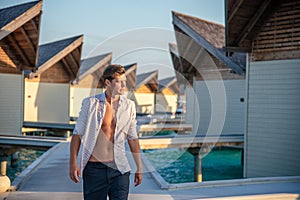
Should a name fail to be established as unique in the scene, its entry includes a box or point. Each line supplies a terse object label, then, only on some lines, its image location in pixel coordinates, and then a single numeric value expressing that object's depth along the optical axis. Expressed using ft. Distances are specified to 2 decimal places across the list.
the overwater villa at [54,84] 55.88
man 8.57
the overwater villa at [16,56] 38.34
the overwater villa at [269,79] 25.66
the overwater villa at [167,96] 108.99
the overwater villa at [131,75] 89.15
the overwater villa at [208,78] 45.62
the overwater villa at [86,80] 67.69
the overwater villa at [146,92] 98.27
